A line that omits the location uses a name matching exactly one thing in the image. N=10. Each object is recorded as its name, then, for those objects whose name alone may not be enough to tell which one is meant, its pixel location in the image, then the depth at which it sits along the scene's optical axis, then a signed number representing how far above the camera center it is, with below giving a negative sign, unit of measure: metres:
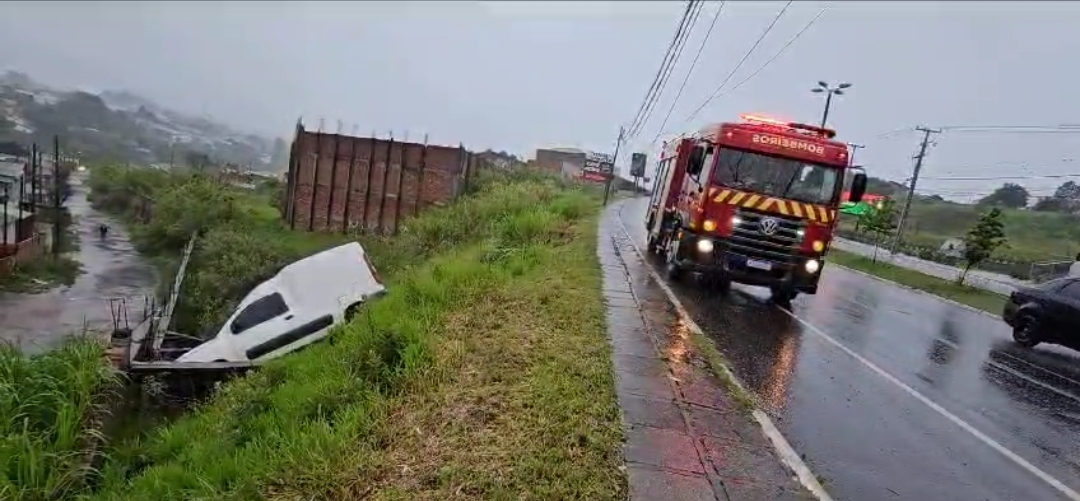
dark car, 11.16 -1.21
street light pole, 31.67 +5.09
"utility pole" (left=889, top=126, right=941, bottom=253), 31.42 +1.95
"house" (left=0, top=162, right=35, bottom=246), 27.95 -6.10
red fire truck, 10.77 -0.16
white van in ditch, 13.43 -3.93
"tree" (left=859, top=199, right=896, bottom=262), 30.31 -0.32
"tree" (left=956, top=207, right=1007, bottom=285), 21.62 -0.22
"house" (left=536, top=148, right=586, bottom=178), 90.25 +0.19
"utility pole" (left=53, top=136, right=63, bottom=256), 35.14 -6.59
